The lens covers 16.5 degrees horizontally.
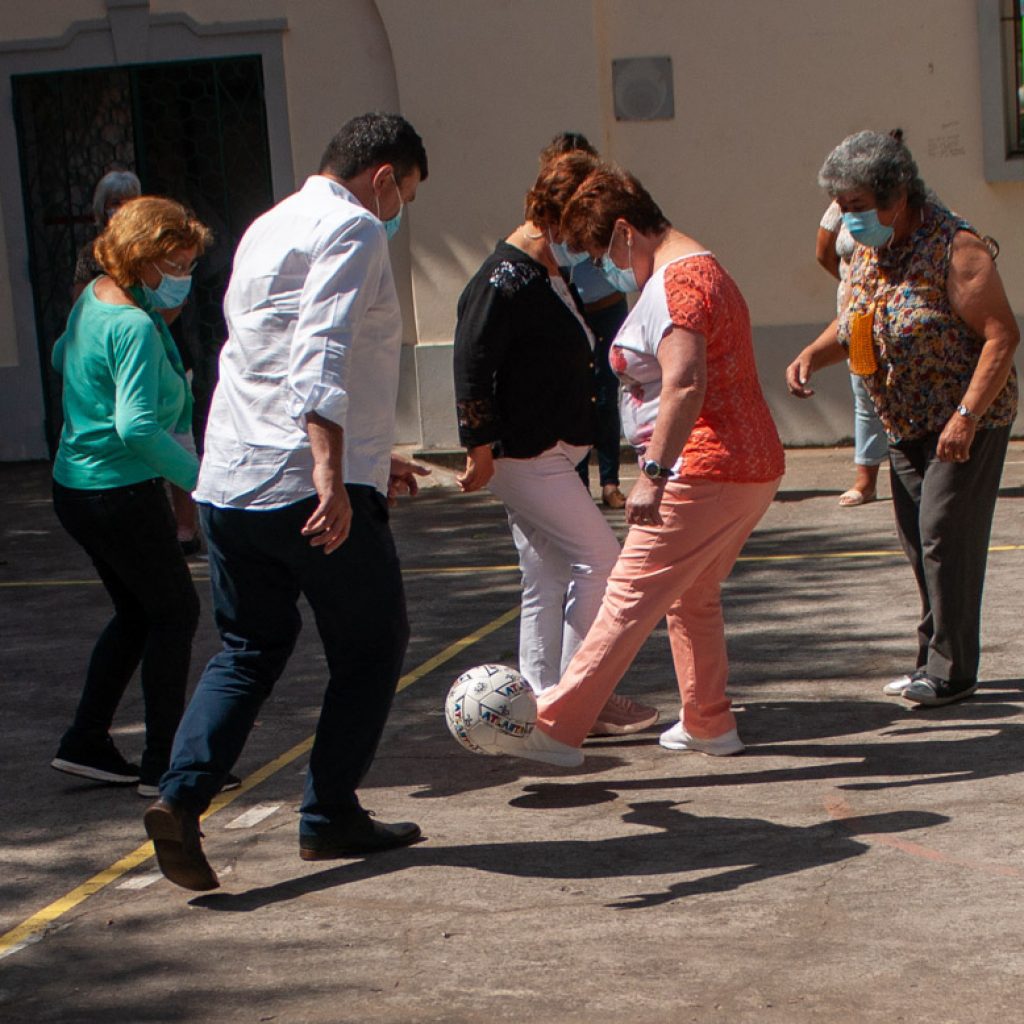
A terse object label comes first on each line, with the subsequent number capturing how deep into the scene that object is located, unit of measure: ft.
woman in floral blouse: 36.12
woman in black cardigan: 35.81
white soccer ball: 33.66
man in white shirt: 28.01
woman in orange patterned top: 32.25
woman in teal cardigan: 34.42
